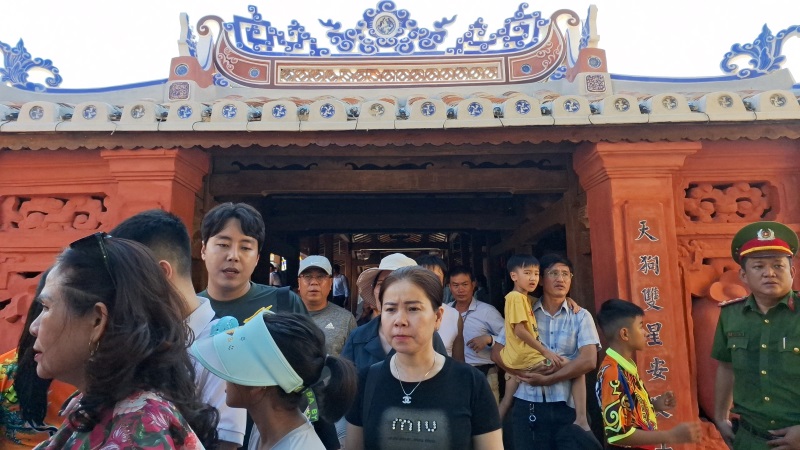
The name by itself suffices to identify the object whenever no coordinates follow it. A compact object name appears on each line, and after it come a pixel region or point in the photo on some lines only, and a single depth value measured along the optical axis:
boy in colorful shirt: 2.20
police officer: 2.34
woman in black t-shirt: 1.68
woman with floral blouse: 0.99
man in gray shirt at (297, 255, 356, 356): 3.11
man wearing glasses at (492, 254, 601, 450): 2.94
